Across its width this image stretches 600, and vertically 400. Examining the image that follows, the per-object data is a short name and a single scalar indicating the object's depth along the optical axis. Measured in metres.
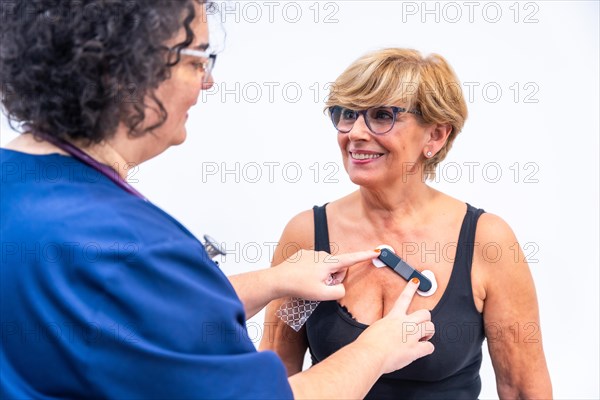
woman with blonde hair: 1.60
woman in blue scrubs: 0.85
